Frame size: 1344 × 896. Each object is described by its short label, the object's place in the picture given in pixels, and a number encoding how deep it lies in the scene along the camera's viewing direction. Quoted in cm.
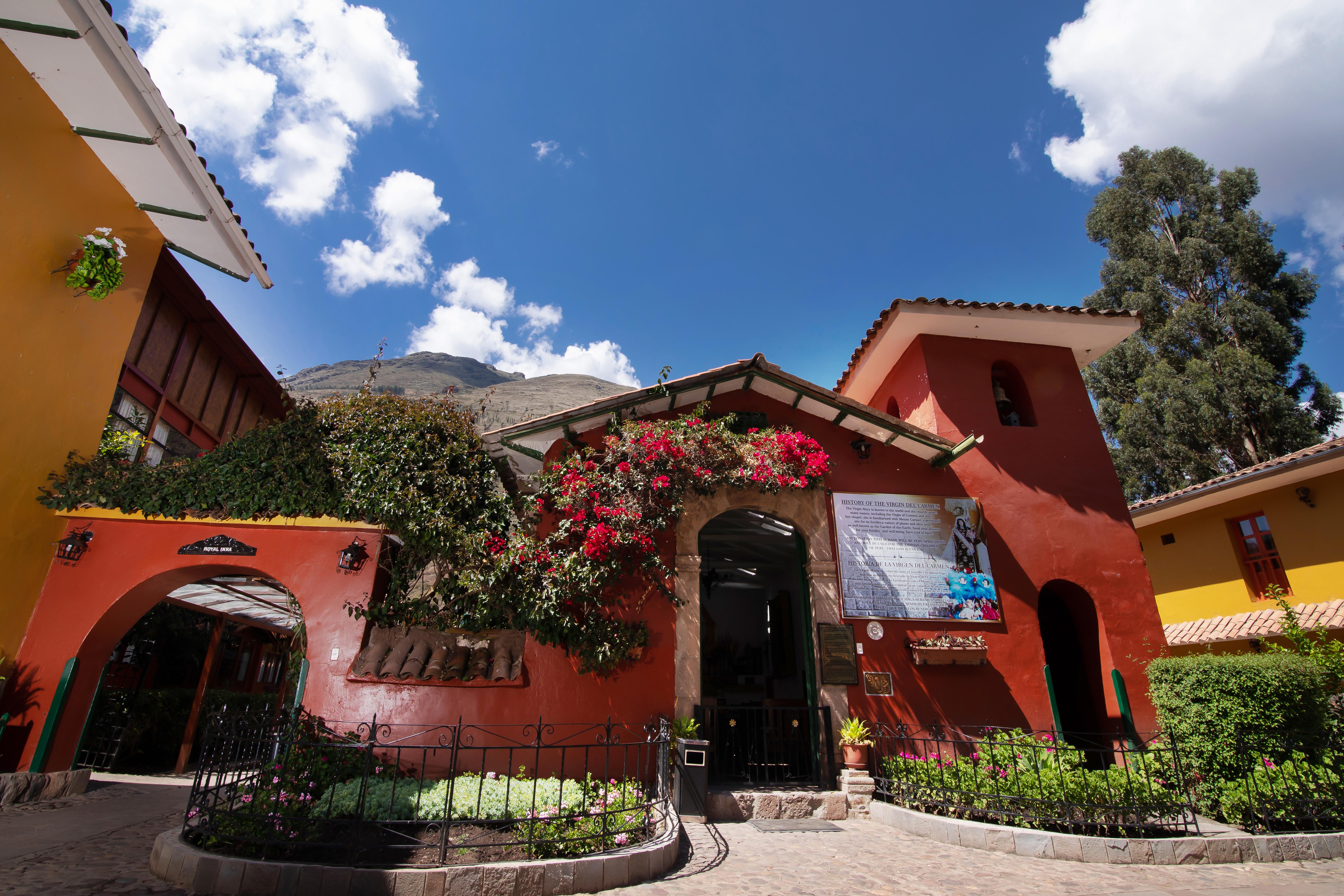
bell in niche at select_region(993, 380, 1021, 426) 1098
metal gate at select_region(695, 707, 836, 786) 819
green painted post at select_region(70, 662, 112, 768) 807
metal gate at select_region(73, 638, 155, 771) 1167
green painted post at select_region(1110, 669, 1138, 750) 855
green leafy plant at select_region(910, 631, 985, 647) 866
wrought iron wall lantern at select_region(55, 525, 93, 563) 830
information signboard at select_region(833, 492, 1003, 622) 900
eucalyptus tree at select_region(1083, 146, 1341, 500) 1648
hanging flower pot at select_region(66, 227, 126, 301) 818
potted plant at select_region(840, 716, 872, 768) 774
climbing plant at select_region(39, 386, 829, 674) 777
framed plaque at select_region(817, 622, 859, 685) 839
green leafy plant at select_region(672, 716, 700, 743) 760
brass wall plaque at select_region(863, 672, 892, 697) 848
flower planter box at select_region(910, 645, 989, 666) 857
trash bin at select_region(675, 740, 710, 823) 712
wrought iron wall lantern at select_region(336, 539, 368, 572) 789
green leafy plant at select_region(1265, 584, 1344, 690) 695
